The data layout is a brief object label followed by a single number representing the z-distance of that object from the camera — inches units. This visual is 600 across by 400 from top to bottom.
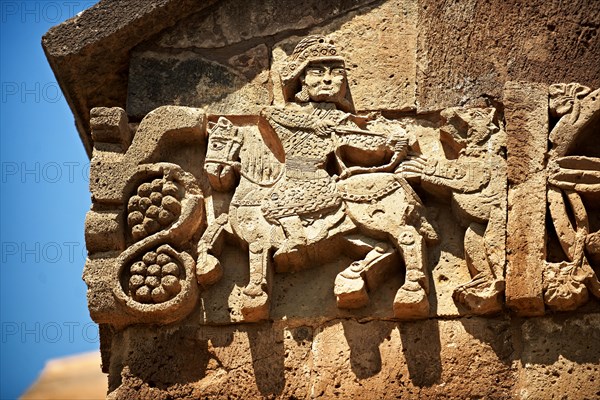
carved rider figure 239.8
